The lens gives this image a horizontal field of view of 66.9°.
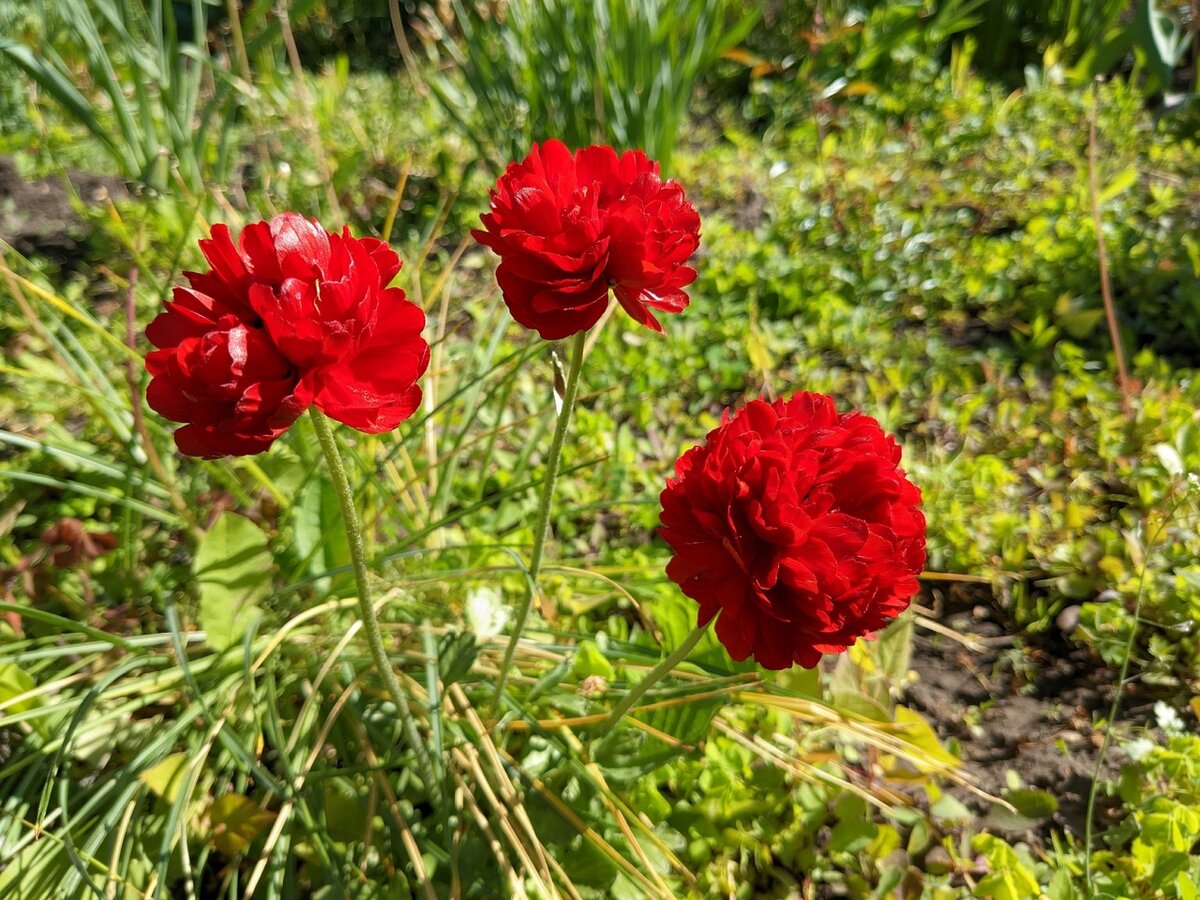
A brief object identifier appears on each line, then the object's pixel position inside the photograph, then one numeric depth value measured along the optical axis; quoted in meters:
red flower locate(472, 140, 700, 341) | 0.21
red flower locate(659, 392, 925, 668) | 0.20
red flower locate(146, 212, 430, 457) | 0.19
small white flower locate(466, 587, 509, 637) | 0.35
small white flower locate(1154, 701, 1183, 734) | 0.33
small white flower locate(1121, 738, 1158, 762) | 0.33
